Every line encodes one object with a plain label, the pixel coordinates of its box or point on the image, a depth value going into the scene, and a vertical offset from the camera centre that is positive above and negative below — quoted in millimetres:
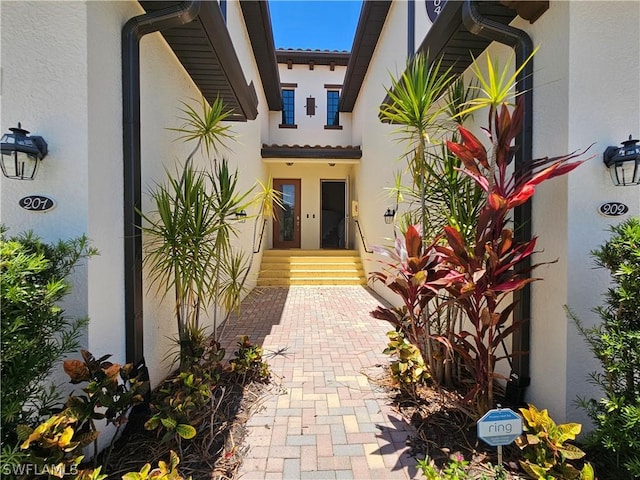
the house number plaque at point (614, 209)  2381 +167
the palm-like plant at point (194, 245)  2775 -164
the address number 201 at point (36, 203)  2143 +170
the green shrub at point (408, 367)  2961 -1361
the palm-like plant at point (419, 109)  2719 +1090
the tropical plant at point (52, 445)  1543 -1124
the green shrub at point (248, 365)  3291 -1493
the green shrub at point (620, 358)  1832 -810
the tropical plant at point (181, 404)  2111 -1339
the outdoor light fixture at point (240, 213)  3087 +153
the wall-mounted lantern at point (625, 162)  2241 +508
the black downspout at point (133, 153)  2570 +638
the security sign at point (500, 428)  1705 -1103
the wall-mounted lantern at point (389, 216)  6715 +299
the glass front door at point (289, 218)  12531 +437
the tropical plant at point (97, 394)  1884 -1076
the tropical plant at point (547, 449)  1857 -1392
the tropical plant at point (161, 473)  1688 -1412
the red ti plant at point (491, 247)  2248 -132
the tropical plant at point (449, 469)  1882 -1594
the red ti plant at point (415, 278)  2562 -420
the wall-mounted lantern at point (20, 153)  1995 +489
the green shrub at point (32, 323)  1593 -552
